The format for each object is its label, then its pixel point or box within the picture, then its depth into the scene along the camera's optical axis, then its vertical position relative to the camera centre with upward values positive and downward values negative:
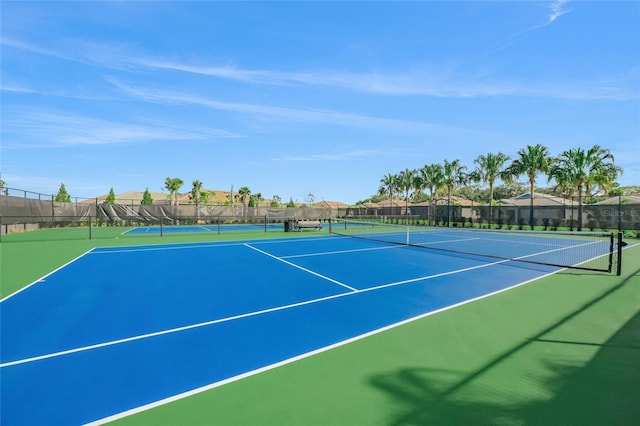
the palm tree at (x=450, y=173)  48.38 +6.53
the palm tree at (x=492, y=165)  42.06 +6.59
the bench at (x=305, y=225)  24.88 -1.13
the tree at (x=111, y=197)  42.22 +1.90
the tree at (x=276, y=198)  79.82 +3.50
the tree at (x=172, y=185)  46.75 +4.00
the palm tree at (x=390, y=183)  70.06 +6.70
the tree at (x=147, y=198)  43.00 +1.81
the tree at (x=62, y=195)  41.59 +2.23
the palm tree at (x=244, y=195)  60.01 +3.29
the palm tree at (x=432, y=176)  50.72 +6.07
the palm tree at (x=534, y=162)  36.06 +6.11
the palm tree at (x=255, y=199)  56.64 +2.37
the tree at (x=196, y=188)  46.96 +3.59
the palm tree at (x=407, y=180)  63.33 +6.73
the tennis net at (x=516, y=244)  11.31 -1.71
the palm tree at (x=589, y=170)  31.92 +4.69
